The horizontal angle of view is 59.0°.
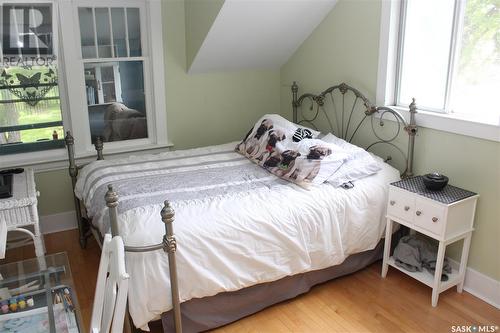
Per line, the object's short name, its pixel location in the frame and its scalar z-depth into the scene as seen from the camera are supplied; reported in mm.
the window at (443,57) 2623
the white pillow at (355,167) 2879
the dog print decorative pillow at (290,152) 2869
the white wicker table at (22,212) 2574
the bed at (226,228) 2201
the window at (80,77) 3393
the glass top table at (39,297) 1695
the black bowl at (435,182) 2637
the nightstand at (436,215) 2525
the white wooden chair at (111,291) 1425
